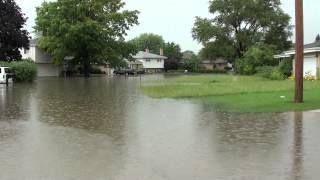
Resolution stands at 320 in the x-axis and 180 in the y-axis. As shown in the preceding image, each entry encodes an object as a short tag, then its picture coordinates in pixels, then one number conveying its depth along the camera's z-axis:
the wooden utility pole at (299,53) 21.98
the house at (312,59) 46.62
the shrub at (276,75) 51.34
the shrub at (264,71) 56.38
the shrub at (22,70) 54.81
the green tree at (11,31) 65.56
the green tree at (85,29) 79.69
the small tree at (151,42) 182.18
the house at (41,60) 89.50
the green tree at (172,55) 143.62
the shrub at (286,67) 55.63
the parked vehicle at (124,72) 104.13
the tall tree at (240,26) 95.44
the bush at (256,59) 71.44
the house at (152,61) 143.25
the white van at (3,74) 48.69
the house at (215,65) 152.55
